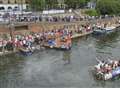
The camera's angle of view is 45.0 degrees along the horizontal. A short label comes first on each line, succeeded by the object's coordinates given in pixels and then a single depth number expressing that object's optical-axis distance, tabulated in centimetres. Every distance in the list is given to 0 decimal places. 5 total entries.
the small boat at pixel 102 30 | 3529
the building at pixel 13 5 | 3568
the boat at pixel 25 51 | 2576
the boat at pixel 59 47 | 2763
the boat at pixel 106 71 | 2142
